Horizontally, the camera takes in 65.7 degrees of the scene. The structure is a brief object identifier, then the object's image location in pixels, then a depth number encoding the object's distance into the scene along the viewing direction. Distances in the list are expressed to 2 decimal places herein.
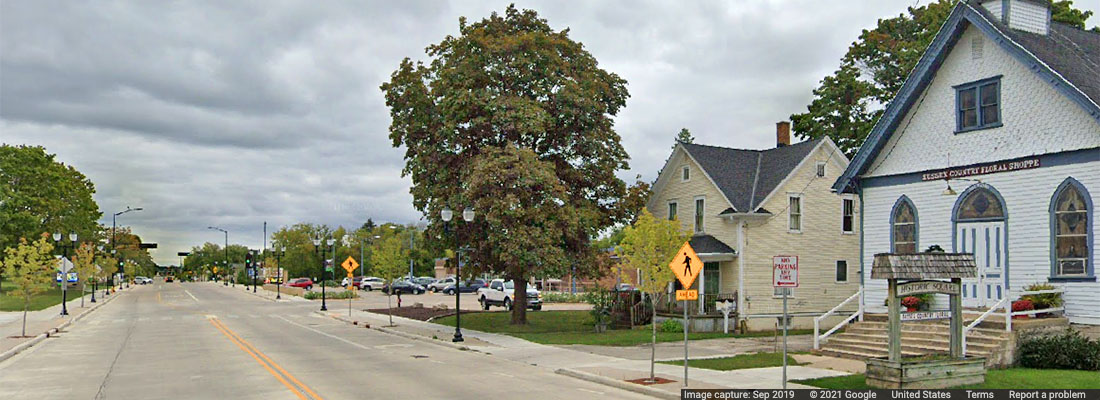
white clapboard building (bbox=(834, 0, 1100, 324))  20.72
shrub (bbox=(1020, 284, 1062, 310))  20.66
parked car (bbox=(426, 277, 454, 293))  81.36
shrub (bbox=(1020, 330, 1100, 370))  18.91
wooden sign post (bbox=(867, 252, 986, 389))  16.19
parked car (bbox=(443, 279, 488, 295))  77.69
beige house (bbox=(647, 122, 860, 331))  34.34
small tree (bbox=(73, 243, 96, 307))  63.25
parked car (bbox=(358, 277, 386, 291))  88.94
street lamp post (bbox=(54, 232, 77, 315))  41.25
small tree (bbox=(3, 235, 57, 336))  35.97
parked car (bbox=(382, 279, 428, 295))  77.16
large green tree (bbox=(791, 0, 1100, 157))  38.62
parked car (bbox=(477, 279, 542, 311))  50.84
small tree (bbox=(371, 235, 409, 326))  63.69
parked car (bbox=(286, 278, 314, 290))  90.43
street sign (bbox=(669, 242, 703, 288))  17.12
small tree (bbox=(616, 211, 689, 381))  22.64
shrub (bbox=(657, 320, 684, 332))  32.33
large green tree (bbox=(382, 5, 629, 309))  32.97
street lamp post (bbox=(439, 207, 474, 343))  29.62
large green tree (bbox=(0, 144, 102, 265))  70.44
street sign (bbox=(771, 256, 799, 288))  15.07
